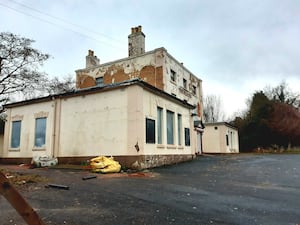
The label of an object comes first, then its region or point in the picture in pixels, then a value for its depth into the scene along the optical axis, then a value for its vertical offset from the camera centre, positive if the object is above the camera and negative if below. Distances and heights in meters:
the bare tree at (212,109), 50.50 +7.50
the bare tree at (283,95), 40.09 +8.44
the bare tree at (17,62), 18.36 +6.44
